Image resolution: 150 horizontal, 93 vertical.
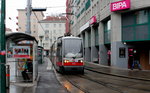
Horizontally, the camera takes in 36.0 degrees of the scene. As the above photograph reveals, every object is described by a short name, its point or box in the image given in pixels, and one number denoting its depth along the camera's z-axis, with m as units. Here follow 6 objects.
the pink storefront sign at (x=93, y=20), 37.00
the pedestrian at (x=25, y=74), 13.62
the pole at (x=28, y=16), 18.35
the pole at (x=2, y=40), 7.29
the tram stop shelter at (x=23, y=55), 13.42
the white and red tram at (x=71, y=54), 18.91
